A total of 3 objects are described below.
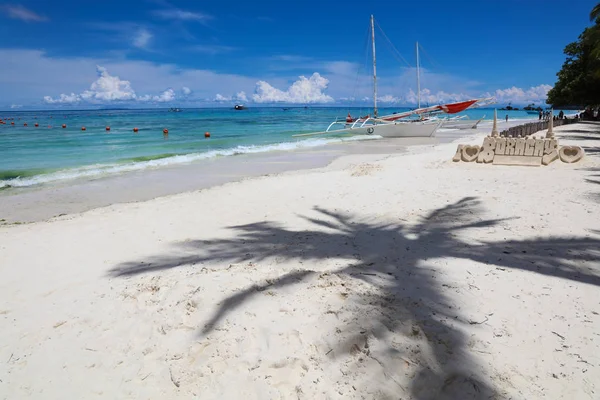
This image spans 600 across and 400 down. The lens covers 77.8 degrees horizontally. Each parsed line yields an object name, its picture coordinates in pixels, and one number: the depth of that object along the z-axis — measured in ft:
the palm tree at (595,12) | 66.74
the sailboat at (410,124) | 88.22
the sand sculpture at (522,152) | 34.32
